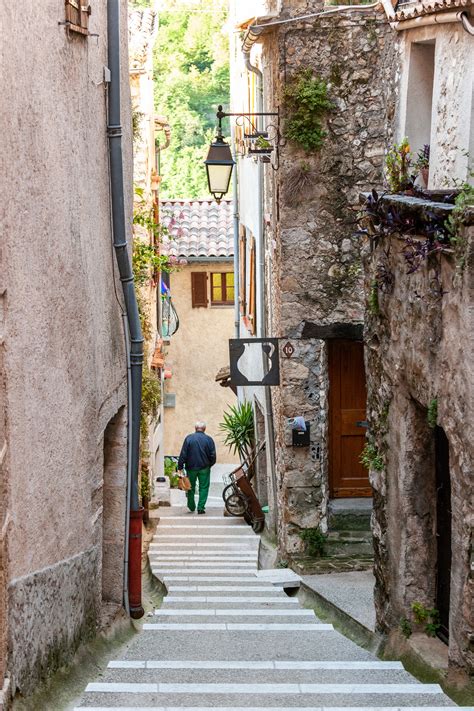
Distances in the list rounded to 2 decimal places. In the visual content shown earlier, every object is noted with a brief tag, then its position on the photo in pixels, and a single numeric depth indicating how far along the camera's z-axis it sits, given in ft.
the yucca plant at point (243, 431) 54.95
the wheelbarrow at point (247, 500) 47.80
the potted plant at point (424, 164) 24.44
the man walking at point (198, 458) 50.31
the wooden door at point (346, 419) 39.22
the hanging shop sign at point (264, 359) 37.27
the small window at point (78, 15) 22.91
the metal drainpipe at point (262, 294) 43.06
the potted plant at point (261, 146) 35.99
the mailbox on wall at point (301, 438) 37.55
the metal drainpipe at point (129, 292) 28.45
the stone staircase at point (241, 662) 17.31
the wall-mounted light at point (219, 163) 37.81
